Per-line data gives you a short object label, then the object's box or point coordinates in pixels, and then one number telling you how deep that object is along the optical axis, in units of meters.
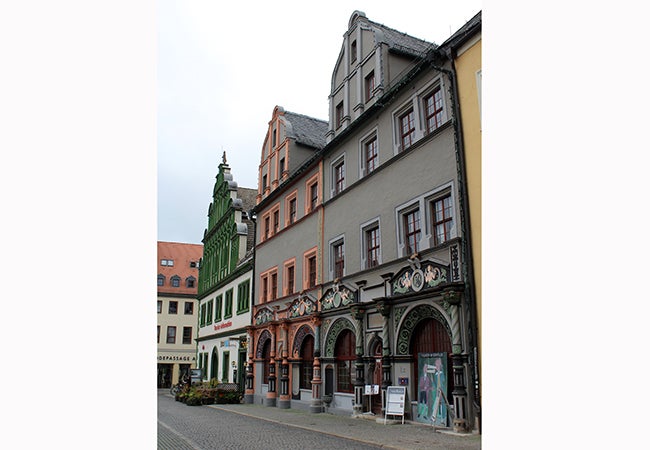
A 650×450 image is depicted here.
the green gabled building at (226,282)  32.19
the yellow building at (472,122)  13.43
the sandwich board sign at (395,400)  14.93
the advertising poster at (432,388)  13.91
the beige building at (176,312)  54.31
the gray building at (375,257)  14.46
